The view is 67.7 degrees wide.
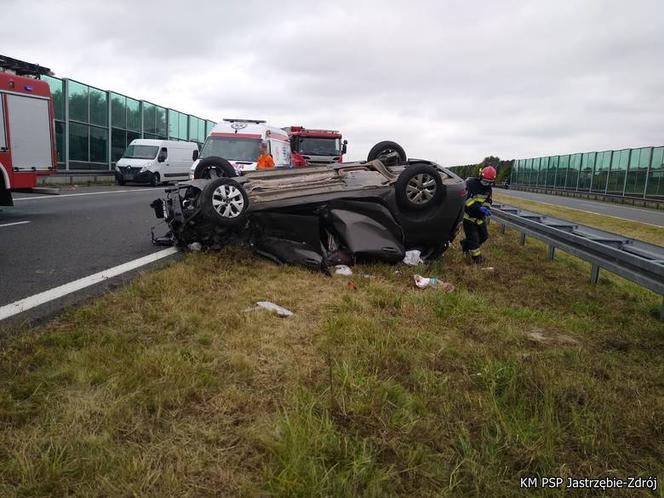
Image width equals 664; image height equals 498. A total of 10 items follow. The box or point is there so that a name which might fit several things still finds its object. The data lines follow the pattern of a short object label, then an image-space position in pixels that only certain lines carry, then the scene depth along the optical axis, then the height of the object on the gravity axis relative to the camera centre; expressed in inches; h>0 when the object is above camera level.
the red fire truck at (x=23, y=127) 364.5 +25.8
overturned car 227.5 -17.5
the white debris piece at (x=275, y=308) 157.0 -43.3
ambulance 533.6 +32.7
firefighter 287.4 -13.2
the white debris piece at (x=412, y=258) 250.6 -39.1
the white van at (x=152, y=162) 904.9 +8.7
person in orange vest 434.3 +10.1
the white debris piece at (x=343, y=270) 220.2 -41.9
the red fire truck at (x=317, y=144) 780.6 +48.9
